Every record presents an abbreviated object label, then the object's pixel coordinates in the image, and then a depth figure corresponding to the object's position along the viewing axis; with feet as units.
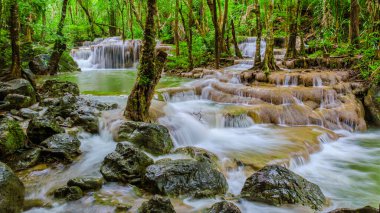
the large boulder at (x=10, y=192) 12.05
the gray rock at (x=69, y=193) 14.19
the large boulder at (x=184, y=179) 14.85
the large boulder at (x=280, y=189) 14.29
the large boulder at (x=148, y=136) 20.18
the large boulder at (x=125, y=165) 15.97
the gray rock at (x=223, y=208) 11.77
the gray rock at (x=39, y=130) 19.43
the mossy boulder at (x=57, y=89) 31.37
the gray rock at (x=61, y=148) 18.06
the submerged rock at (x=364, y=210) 9.39
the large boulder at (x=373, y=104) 31.73
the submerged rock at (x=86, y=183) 14.88
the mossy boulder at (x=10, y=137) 17.42
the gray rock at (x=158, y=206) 12.02
